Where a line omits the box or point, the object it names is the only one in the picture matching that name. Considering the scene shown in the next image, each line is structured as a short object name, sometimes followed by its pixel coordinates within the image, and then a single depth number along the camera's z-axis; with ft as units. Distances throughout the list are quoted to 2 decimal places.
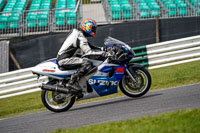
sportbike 43.06
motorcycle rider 42.60
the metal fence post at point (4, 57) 82.48
